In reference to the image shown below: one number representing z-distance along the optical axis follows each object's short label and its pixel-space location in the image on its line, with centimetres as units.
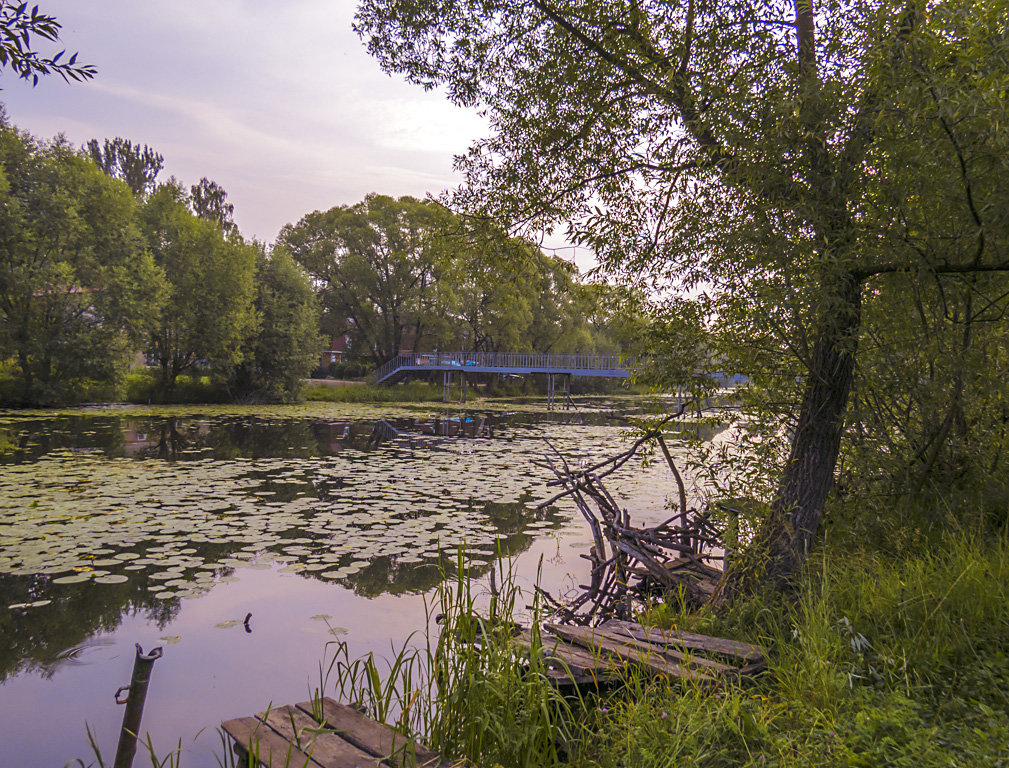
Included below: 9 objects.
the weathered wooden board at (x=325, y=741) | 236
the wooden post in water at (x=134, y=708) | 228
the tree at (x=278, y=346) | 2833
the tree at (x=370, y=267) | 4016
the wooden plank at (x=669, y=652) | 300
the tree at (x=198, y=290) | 2616
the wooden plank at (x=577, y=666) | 304
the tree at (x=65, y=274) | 2075
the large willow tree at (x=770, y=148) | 309
